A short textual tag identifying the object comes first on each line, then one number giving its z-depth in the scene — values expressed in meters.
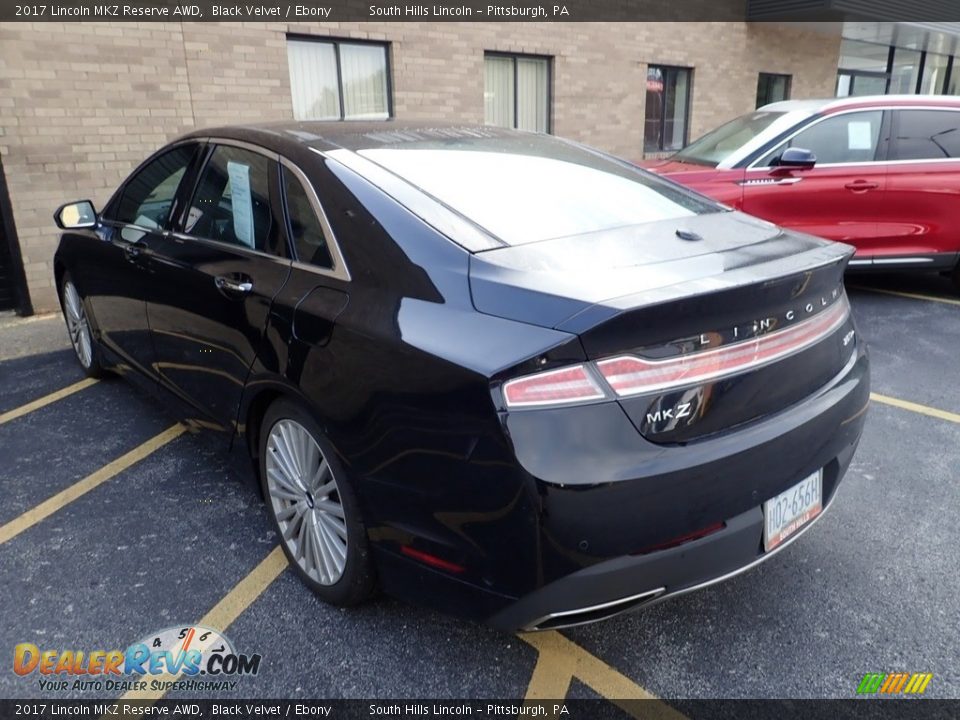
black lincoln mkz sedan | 1.77
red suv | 6.09
